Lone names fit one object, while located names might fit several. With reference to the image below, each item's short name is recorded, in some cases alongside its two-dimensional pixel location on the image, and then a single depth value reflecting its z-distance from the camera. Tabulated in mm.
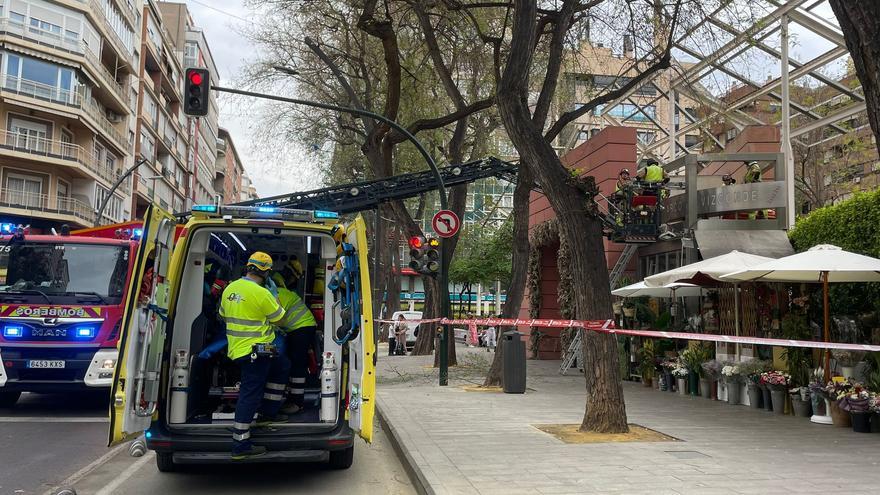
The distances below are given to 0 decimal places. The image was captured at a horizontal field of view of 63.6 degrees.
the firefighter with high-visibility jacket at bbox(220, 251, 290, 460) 5832
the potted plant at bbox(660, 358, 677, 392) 13555
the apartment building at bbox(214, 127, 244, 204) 93938
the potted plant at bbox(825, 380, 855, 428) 8883
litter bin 12734
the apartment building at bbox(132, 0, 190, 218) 47625
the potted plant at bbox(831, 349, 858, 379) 9438
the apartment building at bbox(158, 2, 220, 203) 64188
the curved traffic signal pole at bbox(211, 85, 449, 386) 14453
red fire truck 9625
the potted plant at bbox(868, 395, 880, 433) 8367
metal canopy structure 13600
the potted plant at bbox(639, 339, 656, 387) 14602
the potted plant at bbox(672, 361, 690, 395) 12916
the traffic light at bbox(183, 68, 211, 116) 13141
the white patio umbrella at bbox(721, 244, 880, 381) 8742
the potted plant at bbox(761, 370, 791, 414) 10227
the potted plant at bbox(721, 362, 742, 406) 11289
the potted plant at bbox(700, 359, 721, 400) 11922
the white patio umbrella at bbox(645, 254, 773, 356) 10586
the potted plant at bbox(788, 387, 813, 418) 9780
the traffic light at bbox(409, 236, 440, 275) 14664
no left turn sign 14000
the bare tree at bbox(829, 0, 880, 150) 4496
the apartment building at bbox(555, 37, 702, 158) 15884
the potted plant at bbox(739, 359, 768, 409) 10867
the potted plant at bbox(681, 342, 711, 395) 12594
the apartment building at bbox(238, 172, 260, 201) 132288
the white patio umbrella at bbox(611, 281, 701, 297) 13803
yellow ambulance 5828
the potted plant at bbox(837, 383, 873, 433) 8477
